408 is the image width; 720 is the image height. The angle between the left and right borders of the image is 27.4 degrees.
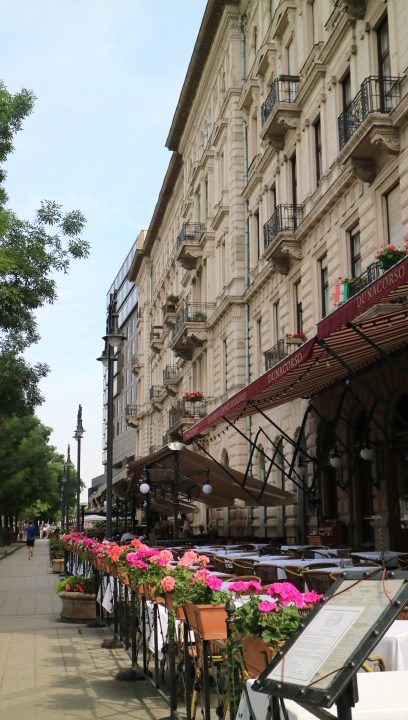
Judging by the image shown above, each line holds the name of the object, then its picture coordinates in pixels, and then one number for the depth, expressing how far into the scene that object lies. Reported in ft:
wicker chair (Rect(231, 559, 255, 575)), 42.99
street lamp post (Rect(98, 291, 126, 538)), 56.90
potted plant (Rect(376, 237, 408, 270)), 52.54
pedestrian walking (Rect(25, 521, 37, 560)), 156.76
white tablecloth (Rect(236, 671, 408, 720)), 11.91
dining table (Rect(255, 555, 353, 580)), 42.19
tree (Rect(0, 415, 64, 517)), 189.67
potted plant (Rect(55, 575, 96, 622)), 49.01
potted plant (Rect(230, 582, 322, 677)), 14.88
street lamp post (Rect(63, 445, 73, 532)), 158.39
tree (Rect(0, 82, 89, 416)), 61.31
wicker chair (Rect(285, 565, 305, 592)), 38.93
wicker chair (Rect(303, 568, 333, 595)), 34.40
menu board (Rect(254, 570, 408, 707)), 9.93
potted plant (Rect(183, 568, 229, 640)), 20.07
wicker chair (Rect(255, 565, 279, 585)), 43.29
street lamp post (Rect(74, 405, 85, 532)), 112.57
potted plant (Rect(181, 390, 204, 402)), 122.52
